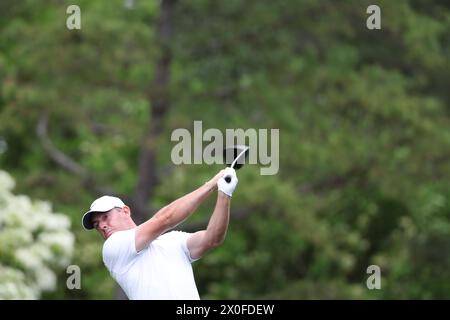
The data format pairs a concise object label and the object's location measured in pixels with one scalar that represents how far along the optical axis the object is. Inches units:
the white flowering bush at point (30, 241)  1022.4
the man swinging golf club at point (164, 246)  593.0
